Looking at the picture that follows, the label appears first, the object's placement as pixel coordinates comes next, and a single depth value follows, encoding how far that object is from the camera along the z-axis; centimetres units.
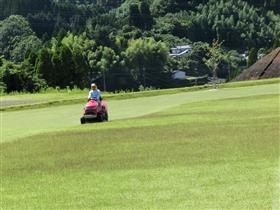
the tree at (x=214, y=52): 7914
